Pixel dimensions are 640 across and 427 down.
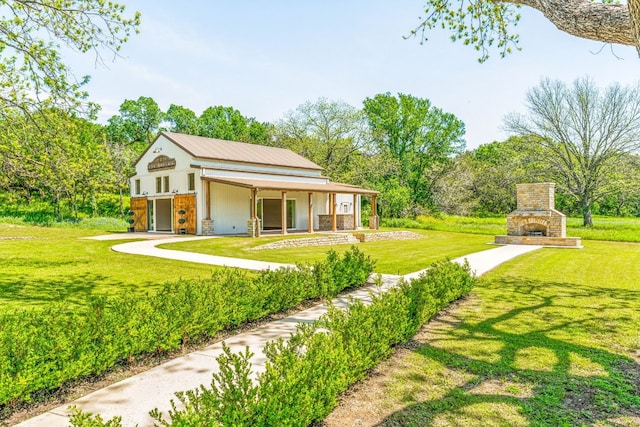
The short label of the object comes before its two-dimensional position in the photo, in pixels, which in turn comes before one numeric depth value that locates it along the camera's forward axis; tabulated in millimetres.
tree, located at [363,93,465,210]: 44062
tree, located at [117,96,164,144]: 52281
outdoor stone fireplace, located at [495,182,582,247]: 19250
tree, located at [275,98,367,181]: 37906
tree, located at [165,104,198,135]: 52494
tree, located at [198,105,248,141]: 51781
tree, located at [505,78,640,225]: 29531
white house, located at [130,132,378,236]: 21172
